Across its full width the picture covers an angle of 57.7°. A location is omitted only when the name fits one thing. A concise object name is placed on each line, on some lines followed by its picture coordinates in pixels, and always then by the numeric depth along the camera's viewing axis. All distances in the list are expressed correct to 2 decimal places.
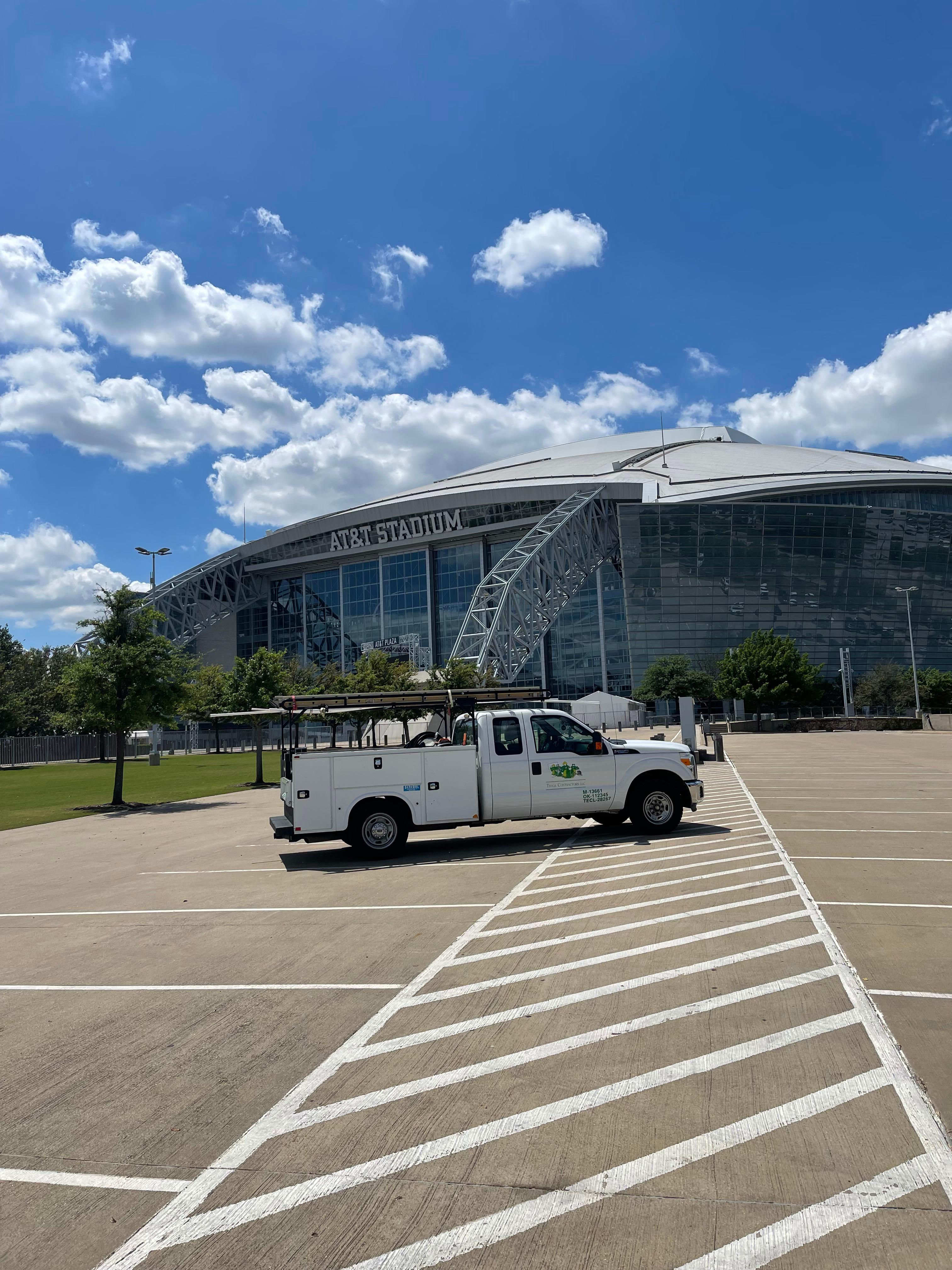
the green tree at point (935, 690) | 69.75
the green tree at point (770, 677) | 64.56
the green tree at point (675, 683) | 69.88
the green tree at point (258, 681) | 31.91
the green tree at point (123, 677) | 24.69
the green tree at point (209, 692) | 50.59
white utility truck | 12.23
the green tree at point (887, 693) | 69.50
